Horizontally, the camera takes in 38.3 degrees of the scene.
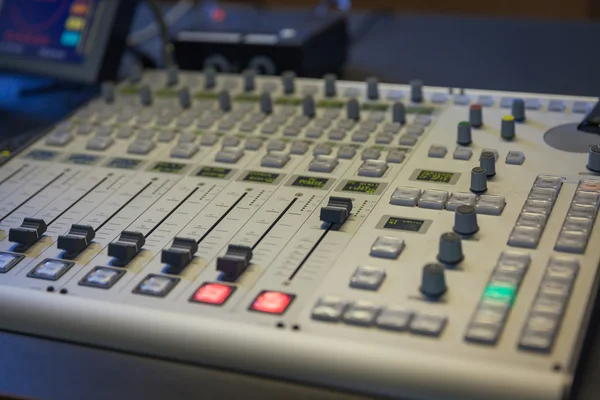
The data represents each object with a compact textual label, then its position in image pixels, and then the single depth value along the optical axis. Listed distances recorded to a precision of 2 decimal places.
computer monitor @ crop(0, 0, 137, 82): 1.76
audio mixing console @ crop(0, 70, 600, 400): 0.88
